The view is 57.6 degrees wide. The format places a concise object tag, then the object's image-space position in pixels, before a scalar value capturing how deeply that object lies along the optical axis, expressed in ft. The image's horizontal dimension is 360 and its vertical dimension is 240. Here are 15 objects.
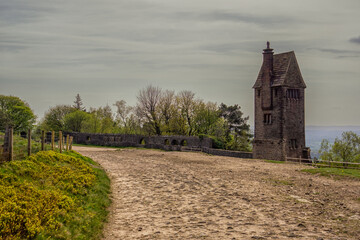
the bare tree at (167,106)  234.17
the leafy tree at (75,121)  265.34
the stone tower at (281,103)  134.04
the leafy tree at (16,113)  204.44
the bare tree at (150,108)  234.13
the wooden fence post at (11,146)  42.19
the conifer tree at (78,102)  388.37
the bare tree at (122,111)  297.94
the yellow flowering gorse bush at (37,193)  26.62
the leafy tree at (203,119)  231.30
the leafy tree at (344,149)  162.09
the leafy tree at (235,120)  245.86
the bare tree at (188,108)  236.63
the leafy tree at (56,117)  284.61
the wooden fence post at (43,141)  58.56
